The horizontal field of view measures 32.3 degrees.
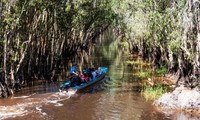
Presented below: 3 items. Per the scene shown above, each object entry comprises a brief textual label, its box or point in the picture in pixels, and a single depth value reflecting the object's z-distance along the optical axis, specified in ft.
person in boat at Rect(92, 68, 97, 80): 83.10
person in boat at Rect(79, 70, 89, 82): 75.97
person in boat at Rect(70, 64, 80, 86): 72.32
